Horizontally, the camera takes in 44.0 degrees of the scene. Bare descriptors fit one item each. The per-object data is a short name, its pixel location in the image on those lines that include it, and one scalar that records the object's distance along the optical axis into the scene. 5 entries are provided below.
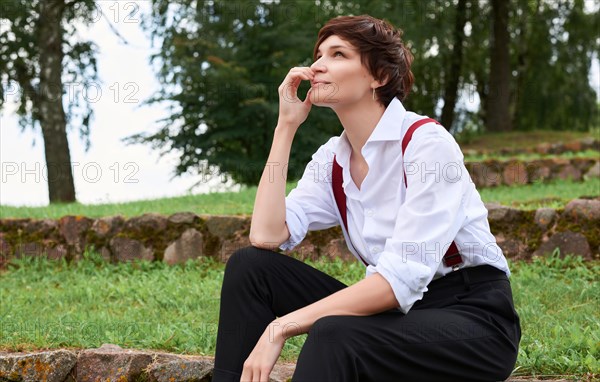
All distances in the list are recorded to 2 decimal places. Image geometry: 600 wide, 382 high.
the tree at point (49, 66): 11.98
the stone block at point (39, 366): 3.51
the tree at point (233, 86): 12.36
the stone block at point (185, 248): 6.80
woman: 2.24
